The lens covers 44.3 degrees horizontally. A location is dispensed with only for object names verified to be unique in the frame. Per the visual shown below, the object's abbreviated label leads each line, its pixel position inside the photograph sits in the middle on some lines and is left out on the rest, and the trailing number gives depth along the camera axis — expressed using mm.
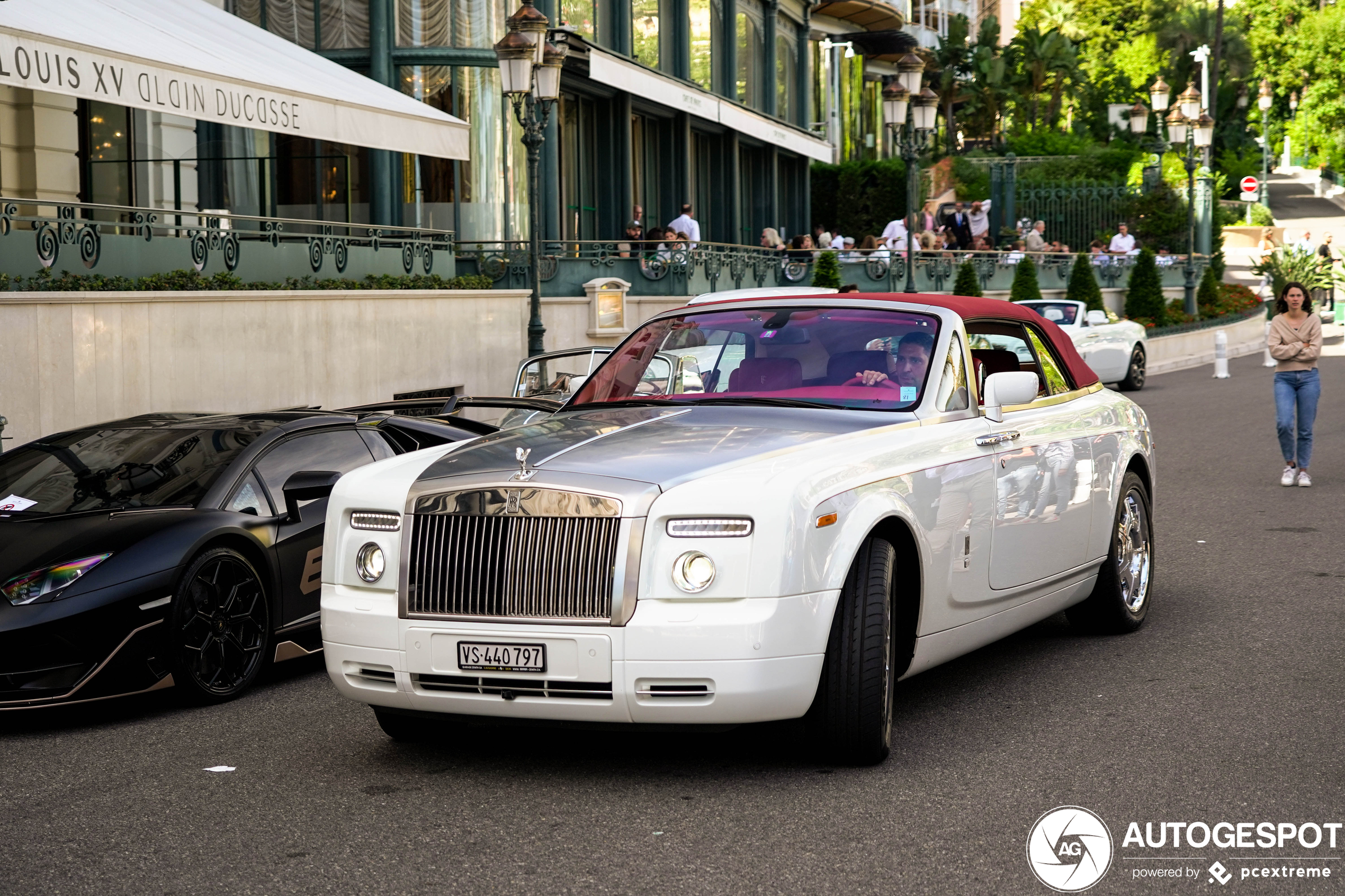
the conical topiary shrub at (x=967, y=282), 34156
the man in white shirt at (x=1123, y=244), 41281
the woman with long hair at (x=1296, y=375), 14195
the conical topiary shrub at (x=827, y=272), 31500
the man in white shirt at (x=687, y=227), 30906
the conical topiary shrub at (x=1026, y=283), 35656
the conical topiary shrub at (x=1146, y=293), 37781
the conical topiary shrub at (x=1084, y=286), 35875
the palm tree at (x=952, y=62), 81500
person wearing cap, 26359
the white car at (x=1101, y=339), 26969
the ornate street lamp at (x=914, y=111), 27516
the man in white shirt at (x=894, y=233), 36562
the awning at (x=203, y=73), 11305
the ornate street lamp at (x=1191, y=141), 38531
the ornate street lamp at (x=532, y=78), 18969
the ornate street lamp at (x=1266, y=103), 87438
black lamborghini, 6738
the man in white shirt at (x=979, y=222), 38469
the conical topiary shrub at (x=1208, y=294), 42562
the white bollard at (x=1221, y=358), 30422
